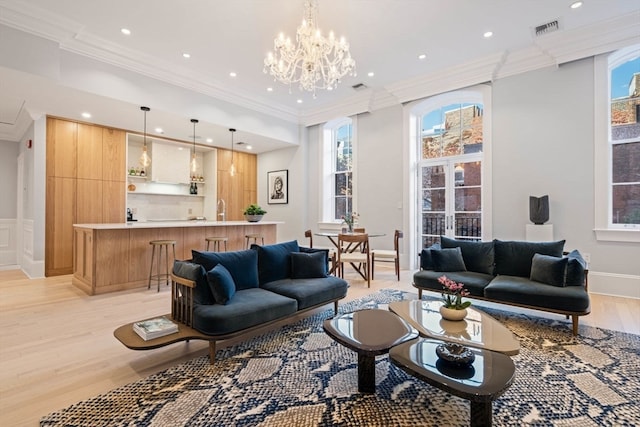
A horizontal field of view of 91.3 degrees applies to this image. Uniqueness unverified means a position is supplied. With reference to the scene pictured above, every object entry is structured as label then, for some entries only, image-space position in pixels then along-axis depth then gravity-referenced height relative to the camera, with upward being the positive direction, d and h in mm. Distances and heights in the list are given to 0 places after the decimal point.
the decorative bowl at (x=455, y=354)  1740 -799
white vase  2516 -796
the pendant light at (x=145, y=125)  5005 +1817
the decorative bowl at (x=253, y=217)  6459 -48
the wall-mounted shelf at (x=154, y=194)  7223 +528
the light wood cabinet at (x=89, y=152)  6016 +1239
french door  5812 +341
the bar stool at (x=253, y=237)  6603 -462
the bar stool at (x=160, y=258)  4922 -714
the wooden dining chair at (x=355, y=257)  4992 -696
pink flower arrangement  2535 -706
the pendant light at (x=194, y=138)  5906 +1829
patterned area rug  1800 -1164
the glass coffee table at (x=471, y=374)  1509 -835
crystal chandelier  3520 +1939
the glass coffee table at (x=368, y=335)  2012 -833
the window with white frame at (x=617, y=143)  4375 +1028
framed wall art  8508 +792
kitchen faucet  8152 +138
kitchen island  4488 -559
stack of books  2356 -881
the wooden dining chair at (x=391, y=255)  5472 -701
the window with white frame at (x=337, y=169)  7668 +1153
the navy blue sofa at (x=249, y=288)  2514 -738
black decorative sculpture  4733 +88
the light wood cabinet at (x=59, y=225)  5637 -180
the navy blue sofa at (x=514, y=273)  3043 -684
